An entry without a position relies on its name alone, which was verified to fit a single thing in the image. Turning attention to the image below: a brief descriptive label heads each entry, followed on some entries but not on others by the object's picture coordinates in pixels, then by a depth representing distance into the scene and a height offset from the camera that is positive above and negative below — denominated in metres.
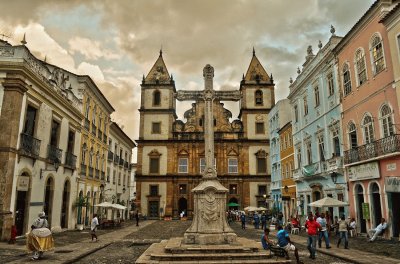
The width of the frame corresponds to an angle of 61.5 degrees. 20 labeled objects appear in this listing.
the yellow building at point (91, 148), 26.12 +4.62
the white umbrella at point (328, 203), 17.91 -0.08
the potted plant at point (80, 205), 24.28 -0.24
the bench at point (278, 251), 9.93 -1.46
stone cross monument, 11.94 -0.44
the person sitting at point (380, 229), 15.46 -1.24
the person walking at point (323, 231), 14.25 -1.25
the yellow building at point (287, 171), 29.80 +2.84
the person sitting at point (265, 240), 10.93 -1.26
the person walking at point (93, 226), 17.16 -1.22
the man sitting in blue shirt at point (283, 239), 10.33 -1.13
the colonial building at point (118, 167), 35.45 +4.06
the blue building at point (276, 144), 34.47 +6.09
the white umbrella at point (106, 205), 26.89 -0.26
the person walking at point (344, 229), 13.91 -1.15
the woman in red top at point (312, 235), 12.02 -1.18
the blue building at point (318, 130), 21.12 +4.93
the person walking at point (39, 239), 11.37 -1.24
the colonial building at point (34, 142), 16.00 +3.28
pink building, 15.78 +4.15
